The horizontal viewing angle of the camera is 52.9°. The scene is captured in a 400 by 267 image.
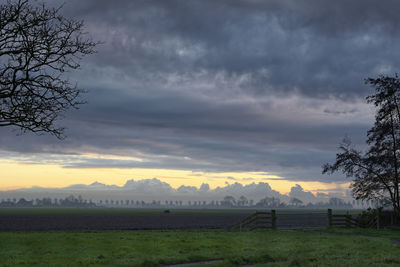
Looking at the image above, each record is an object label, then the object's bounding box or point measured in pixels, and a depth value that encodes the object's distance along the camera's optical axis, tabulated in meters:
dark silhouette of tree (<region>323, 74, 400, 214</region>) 41.06
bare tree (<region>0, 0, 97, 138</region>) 17.66
